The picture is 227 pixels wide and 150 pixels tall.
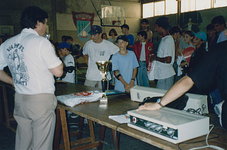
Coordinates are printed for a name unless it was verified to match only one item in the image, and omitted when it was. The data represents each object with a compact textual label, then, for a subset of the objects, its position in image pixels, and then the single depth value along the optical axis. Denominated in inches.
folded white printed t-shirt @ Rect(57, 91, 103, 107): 90.1
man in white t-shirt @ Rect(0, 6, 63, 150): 76.9
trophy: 97.8
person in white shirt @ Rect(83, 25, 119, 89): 158.4
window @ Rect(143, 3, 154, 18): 593.0
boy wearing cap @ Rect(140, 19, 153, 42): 228.2
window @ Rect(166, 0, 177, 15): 538.2
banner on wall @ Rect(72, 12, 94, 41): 509.0
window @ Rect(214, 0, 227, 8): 459.2
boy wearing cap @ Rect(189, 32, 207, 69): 152.3
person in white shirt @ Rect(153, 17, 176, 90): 149.1
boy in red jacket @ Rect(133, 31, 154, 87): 199.4
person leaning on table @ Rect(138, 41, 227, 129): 52.6
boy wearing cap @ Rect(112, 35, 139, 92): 136.6
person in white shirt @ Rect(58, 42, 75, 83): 170.2
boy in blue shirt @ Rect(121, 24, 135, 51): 217.2
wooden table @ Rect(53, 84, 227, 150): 53.5
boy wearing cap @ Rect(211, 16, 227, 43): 161.6
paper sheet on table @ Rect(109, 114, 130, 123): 69.1
